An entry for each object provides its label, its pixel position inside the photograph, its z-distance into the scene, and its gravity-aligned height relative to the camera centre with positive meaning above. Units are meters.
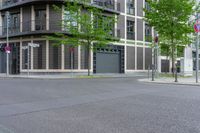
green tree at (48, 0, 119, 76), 23.02 +3.54
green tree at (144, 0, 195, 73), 21.37 +4.10
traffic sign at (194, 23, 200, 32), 15.60 +2.28
